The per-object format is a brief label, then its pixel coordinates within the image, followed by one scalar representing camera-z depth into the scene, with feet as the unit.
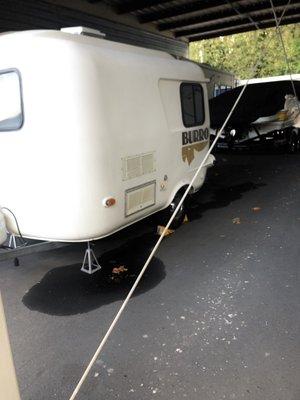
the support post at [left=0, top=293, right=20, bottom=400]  5.40
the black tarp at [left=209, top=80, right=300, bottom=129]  35.91
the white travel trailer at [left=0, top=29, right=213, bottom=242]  11.68
